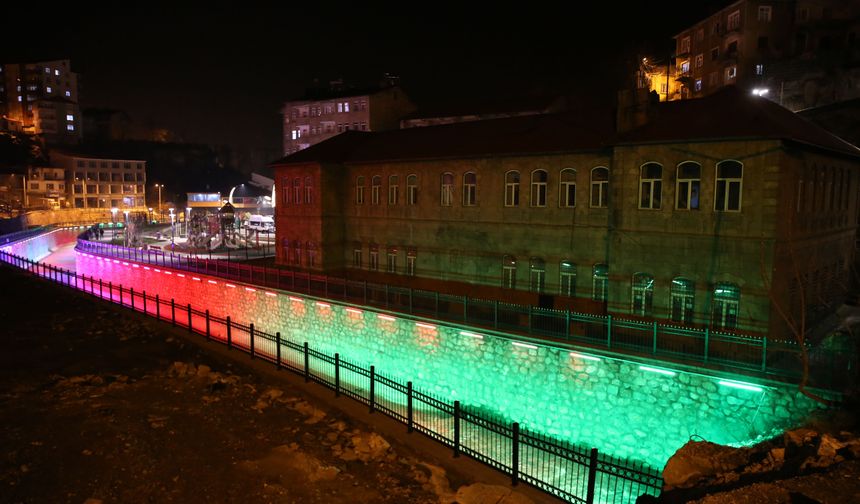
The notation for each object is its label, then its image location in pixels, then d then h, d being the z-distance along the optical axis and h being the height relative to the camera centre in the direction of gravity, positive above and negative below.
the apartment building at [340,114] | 61.28 +10.31
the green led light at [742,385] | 13.30 -4.38
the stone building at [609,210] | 17.69 -0.20
